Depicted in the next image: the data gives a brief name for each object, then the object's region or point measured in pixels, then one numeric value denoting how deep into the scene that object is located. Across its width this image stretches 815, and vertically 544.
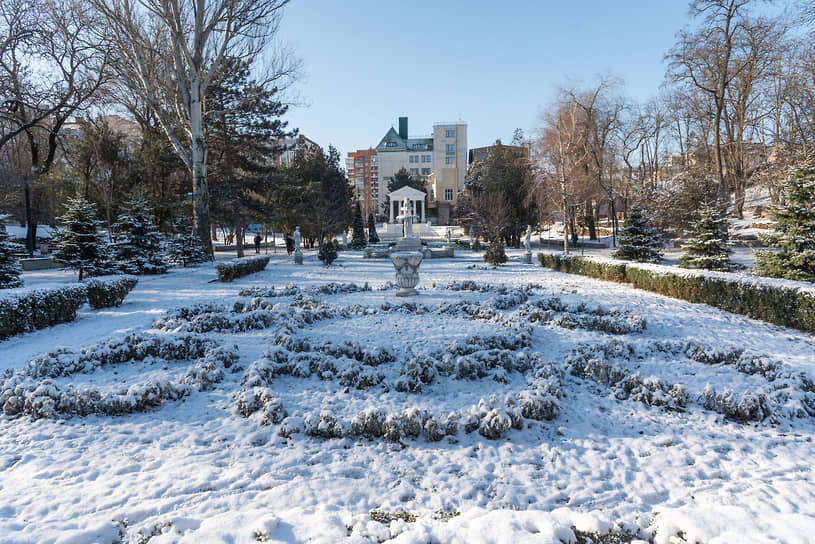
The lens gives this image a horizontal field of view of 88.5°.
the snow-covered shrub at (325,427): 4.14
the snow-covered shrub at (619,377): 4.85
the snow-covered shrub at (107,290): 9.88
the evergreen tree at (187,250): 18.83
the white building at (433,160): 67.69
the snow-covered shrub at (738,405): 4.44
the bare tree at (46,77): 18.14
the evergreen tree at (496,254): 19.75
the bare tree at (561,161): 24.16
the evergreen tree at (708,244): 12.72
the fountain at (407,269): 10.63
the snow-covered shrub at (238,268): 14.34
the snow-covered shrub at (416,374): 5.20
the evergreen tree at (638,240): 16.20
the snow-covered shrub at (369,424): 4.20
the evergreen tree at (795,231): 9.60
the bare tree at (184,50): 16.64
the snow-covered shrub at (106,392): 4.55
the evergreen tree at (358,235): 33.25
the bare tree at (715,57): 21.91
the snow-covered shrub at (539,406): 4.50
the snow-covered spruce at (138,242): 16.61
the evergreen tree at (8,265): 10.09
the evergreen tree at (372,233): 38.66
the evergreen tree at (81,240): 12.96
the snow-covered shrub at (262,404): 4.41
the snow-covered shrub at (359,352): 5.98
